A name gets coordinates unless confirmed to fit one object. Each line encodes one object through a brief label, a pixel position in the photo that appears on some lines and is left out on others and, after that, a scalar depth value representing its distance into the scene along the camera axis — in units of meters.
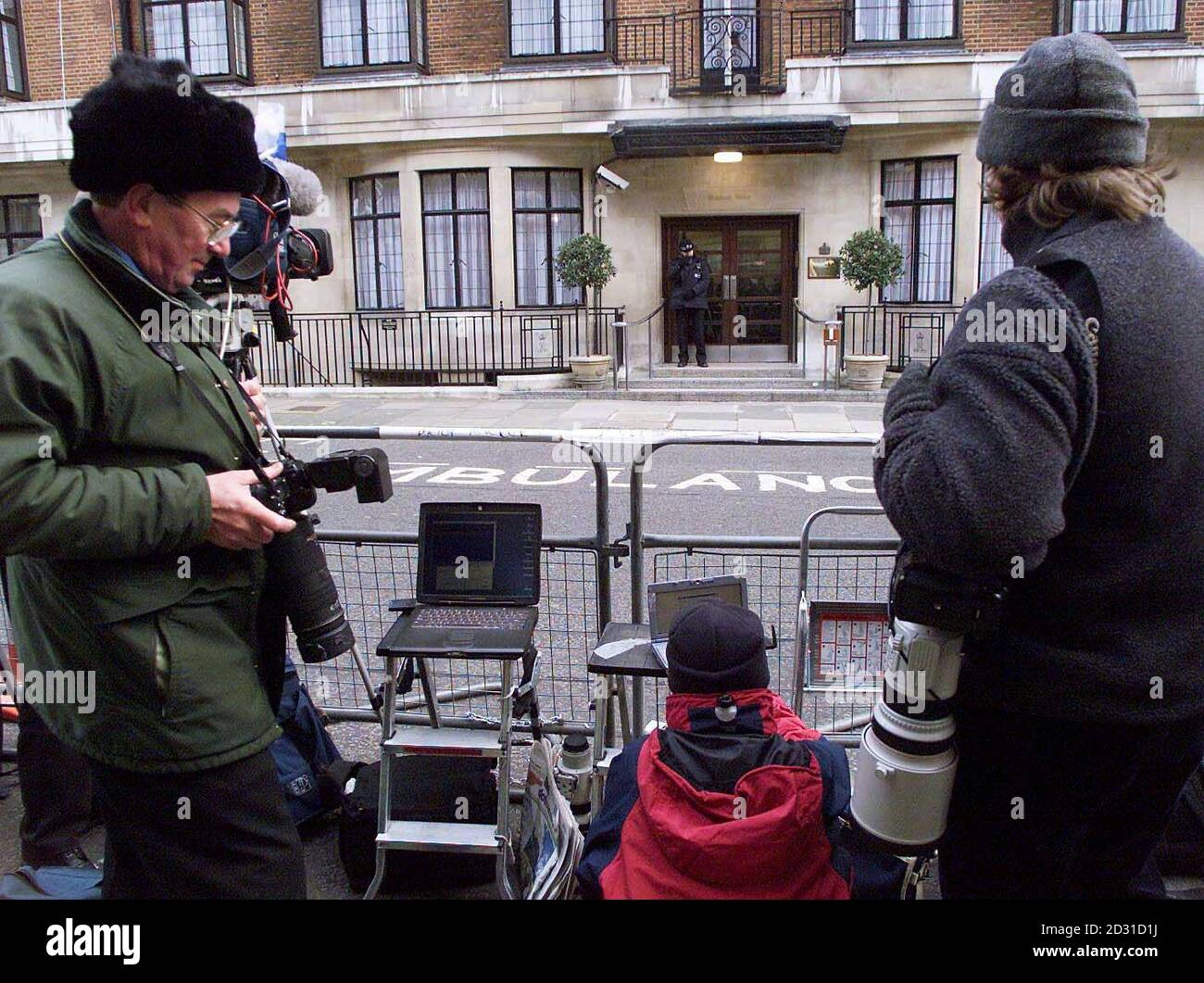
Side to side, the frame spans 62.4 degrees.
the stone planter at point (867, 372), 16.86
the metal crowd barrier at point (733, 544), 3.63
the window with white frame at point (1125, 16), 17.14
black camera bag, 3.10
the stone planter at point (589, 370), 17.72
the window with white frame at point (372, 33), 18.56
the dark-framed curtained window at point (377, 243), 19.48
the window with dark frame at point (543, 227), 18.92
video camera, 2.65
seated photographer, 2.23
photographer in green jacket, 1.81
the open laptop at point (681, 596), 3.19
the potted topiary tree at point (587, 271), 17.42
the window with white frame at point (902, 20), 17.45
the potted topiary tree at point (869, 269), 16.61
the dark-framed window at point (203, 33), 19.31
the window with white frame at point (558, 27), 18.14
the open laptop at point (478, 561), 3.25
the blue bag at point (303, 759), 3.36
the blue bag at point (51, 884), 2.82
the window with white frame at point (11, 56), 20.25
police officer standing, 17.98
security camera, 17.70
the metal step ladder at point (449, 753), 2.94
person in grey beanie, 1.63
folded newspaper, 2.63
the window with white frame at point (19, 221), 21.00
